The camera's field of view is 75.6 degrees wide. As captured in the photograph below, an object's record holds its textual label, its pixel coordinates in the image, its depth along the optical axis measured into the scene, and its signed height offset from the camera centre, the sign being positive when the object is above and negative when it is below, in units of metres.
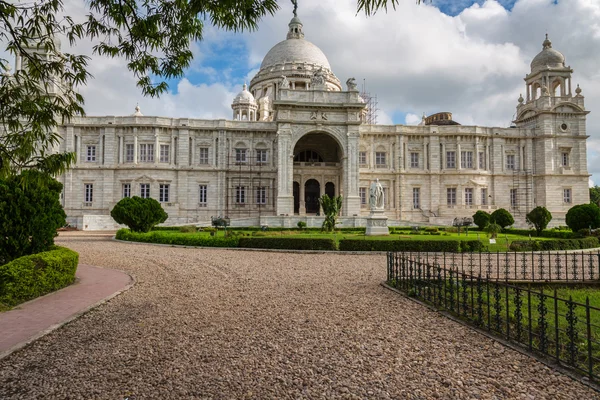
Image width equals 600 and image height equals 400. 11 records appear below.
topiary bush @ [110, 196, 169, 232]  24.55 +0.02
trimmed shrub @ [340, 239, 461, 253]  17.23 -1.42
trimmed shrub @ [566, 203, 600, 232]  23.98 -0.23
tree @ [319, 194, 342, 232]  26.83 +0.16
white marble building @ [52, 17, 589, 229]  39.84 +5.39
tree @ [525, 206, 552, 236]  26.59 -0.33
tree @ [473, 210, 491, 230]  31.91 -0.47
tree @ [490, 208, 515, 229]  28.89 -0.35
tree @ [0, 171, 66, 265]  9.95 -0.18
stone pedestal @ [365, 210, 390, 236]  24.41 -0.56
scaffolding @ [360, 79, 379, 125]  56.72 +15.36
